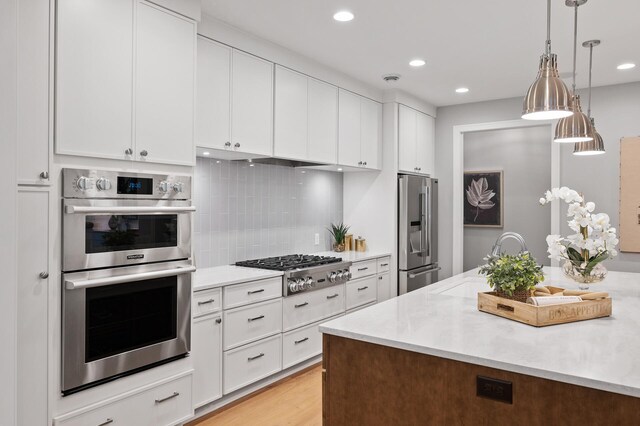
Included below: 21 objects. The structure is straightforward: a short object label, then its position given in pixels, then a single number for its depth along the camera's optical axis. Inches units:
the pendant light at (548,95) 75.2
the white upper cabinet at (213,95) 118.3
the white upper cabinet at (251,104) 128.6
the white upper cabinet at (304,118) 144.8
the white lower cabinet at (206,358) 113.4
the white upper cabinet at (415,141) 199.3
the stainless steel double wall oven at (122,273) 86.3
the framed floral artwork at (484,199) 246.7
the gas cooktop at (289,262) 143.9
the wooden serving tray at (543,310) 75.0
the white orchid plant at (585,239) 97.0
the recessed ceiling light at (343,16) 118.4
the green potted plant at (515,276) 80.4
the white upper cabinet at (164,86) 97.7
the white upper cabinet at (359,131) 174.2
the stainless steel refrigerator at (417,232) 195.5
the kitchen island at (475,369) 55.4
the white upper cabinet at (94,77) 84.4
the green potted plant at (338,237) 196.1
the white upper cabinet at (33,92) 79.0
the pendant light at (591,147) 120.4
